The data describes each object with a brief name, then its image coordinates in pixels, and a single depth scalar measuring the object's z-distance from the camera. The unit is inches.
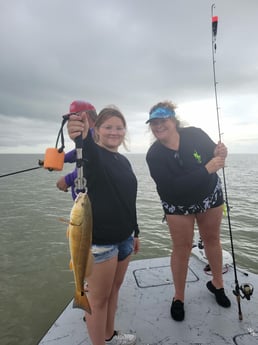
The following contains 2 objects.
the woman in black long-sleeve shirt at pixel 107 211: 87.4
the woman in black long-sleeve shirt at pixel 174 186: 125.2
